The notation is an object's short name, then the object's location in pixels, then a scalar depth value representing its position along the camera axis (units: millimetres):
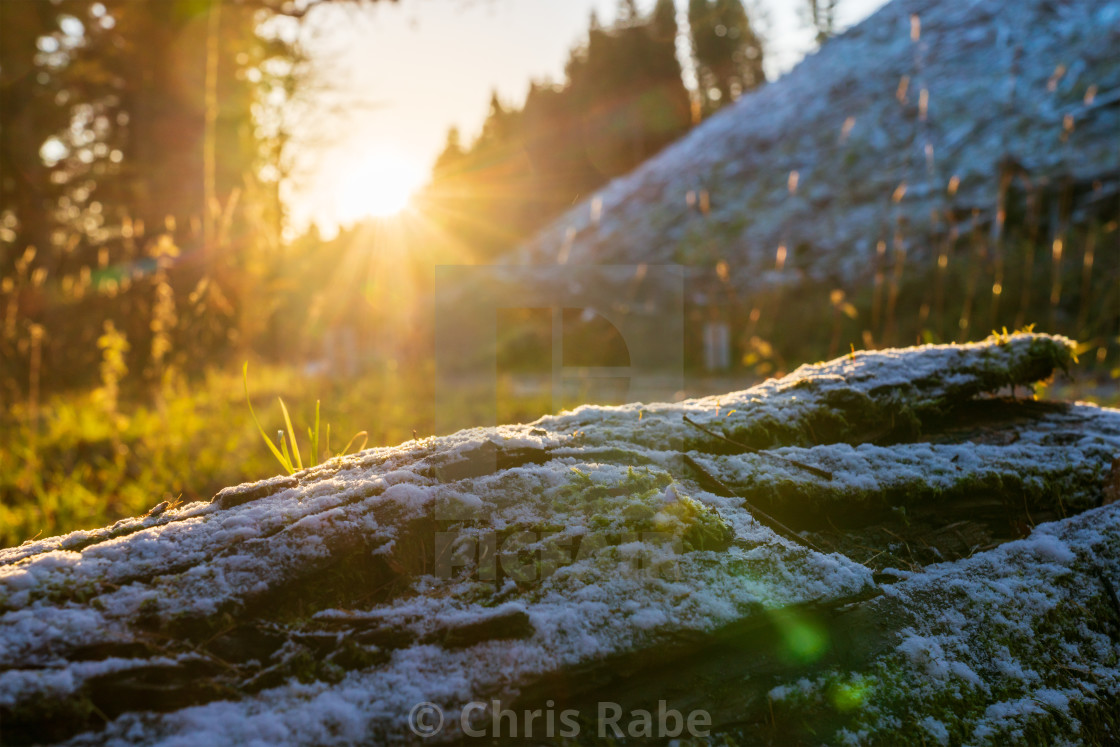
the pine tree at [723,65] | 27344
